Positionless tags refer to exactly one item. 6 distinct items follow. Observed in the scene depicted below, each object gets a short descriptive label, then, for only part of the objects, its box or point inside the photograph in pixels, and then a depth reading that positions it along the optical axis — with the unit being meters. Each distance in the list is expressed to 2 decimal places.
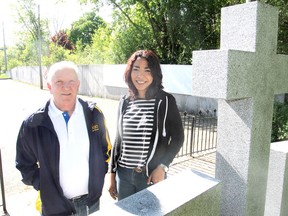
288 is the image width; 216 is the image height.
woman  2.07
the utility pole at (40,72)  25.62
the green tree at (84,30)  51.39
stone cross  1.65
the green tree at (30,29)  31.47
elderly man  1.84
